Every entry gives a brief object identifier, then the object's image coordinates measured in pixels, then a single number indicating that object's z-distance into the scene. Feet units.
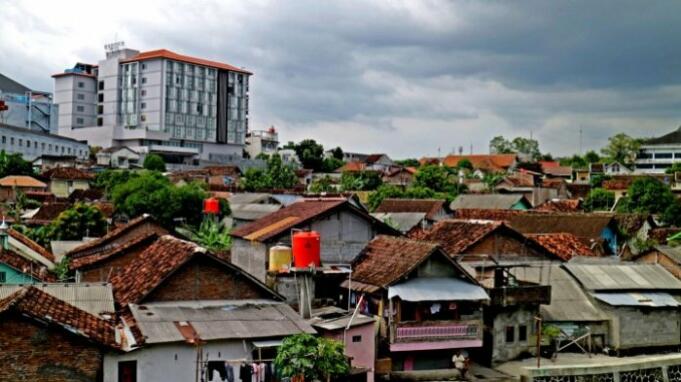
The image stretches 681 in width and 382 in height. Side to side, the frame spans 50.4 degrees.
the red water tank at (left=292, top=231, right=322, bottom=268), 71.72
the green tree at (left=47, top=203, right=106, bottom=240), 139.44
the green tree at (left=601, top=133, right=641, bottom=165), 381.60
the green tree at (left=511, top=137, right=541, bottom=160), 489.67
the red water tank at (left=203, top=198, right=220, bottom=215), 160.56
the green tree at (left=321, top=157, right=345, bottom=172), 410.04
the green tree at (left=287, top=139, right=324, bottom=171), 410.93
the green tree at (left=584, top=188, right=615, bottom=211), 245.65
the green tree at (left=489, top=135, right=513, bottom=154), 490.49
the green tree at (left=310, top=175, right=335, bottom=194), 256.93
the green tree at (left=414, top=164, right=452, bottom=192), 267.80
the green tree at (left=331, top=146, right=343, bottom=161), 479.82
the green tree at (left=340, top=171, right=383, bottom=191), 278.05
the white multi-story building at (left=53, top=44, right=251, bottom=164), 398.01
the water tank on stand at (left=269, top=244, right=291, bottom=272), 78.07
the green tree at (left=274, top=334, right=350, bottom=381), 55.36
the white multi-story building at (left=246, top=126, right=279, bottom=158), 474.49
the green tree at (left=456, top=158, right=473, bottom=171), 379.08
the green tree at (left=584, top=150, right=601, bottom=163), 417.08
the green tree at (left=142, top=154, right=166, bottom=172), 330.01
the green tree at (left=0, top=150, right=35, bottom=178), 255.91
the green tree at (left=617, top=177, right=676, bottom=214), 207.41
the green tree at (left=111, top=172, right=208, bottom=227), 170.30
